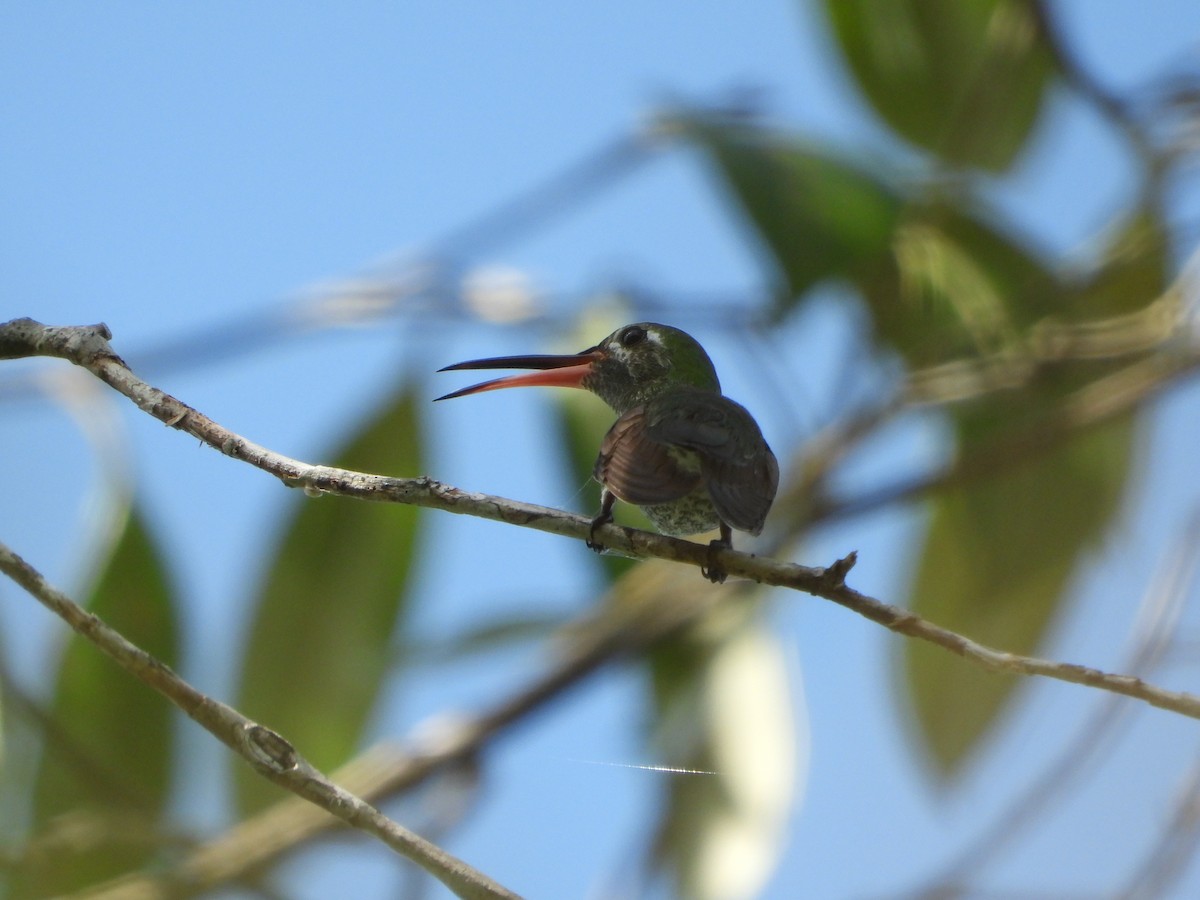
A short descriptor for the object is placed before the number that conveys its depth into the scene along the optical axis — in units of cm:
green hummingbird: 309
